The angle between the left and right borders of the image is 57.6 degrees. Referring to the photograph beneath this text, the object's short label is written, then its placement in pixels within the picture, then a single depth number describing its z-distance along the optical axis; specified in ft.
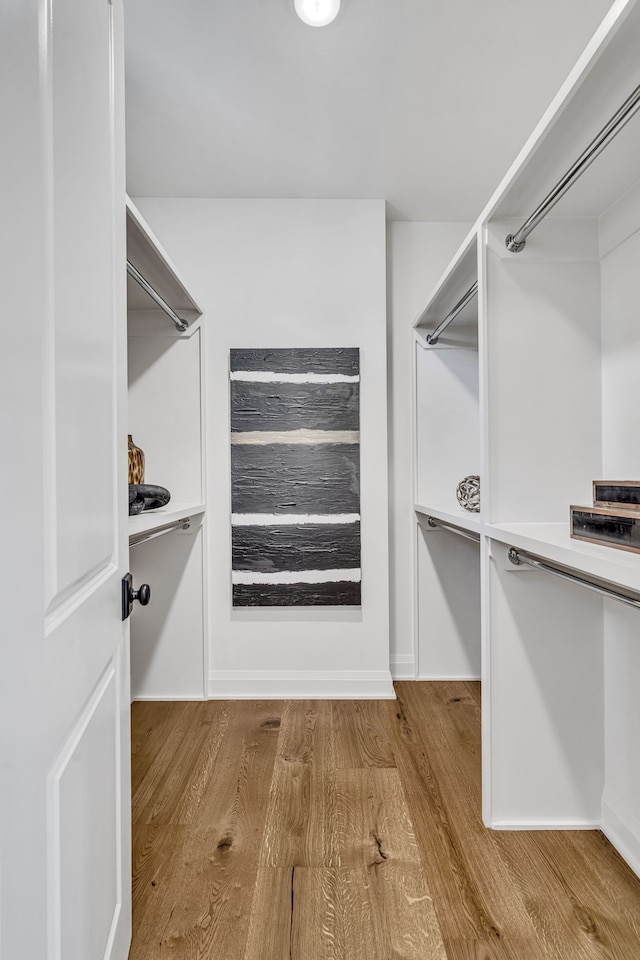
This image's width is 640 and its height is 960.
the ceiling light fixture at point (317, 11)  5.61
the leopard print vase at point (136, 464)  7.45
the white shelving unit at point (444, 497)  10.58
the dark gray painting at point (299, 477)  9.83
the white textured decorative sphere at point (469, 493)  9.00
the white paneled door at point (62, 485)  2.08
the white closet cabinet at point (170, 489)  9.71
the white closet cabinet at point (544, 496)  5.82
